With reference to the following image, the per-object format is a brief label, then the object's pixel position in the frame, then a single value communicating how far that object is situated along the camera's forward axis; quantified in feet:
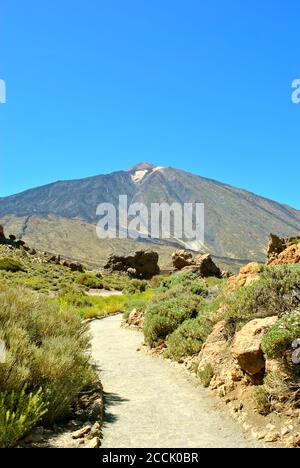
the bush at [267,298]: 29.99
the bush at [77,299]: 86.48
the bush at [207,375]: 30.40
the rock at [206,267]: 124.52
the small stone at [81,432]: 20.51
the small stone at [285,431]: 20.85
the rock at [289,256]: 46.34
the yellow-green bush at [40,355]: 21.04
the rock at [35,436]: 18.95
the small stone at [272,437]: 20.82
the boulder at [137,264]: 187.52
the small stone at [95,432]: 20.67
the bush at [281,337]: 23.09
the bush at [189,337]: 36.70
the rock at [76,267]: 184.88
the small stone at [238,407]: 25.21
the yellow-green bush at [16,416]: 17.31
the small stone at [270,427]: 21.62
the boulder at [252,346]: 25.50
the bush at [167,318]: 44.37
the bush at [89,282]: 140.26
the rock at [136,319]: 61.41
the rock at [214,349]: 31.09
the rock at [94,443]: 19.60
